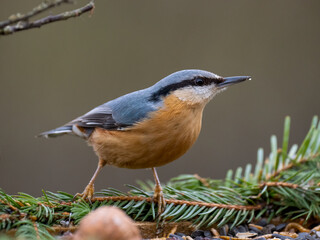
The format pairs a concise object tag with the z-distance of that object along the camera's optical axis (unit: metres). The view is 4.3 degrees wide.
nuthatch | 2.58
